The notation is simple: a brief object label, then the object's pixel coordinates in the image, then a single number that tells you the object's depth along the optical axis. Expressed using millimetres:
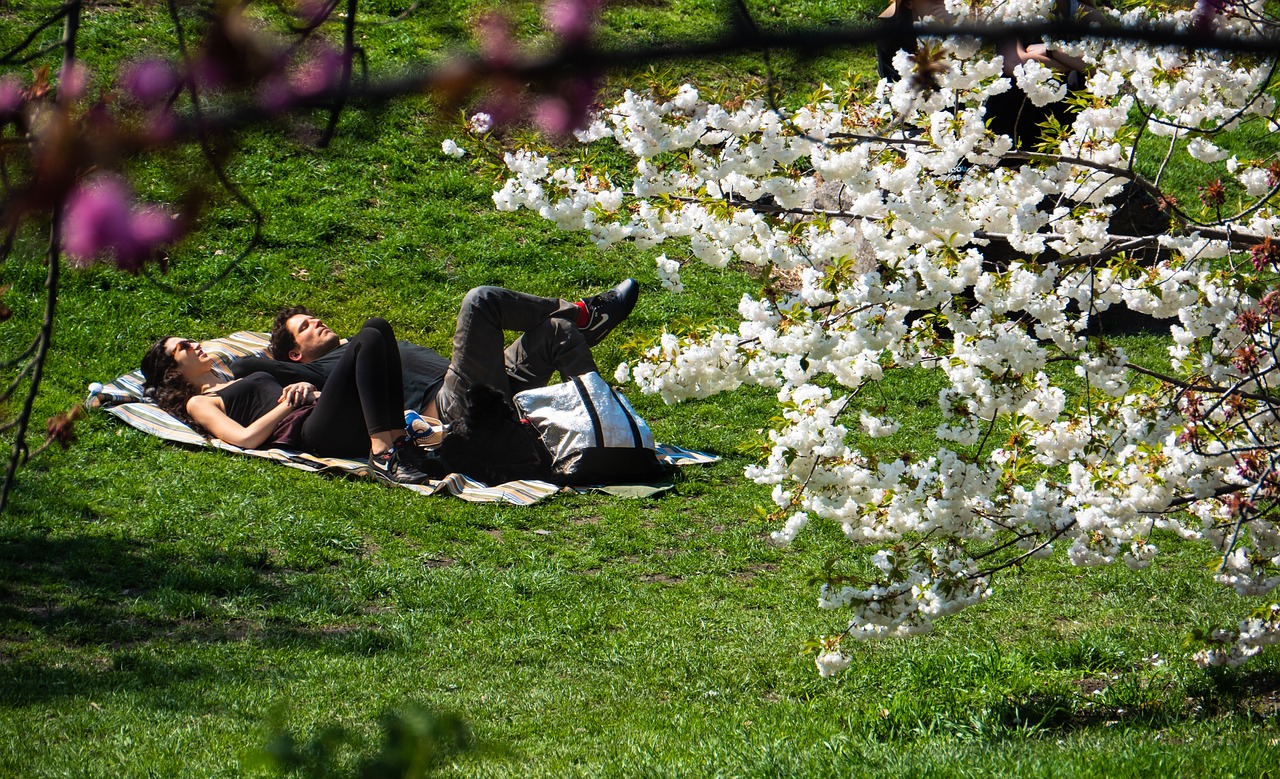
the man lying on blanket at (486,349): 26919
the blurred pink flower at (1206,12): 14700
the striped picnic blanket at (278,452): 26693
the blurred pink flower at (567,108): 10554
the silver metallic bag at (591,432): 26849
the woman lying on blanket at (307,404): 26803
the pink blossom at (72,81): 10951
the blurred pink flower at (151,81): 10857
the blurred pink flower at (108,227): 10778
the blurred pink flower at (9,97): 12037
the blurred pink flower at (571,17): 10606
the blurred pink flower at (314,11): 11718
